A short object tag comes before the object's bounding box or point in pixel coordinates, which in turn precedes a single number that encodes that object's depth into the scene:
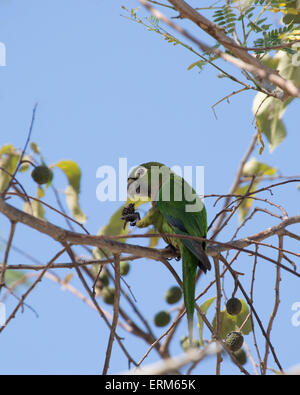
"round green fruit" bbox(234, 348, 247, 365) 3.56
